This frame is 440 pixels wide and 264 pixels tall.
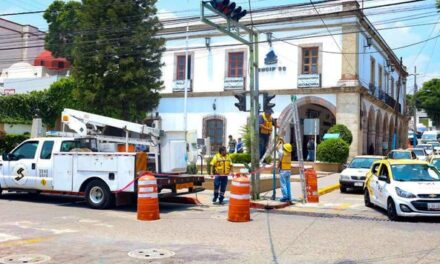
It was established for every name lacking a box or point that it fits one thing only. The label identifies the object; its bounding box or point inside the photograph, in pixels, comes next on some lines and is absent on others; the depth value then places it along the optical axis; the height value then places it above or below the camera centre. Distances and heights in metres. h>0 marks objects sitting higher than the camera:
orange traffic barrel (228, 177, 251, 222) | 11.82 -1.13
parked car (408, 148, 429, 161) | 33.62 +0.22
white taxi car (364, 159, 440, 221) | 11.65 -0.79
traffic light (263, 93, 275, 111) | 15.41 +1.55
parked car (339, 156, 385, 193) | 18.77 -0.71
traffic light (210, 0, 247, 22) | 13.88 +3.99
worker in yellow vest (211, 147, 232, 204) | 14.68 -0.51
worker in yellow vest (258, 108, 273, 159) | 16.94 +0.94
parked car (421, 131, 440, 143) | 77.20 +2.98
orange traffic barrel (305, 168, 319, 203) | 15.10 -1.03
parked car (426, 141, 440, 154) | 42.56 +0.38
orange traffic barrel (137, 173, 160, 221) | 11.93 -1.09
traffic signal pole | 15.40 +1.32
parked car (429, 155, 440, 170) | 17.81 -0.19
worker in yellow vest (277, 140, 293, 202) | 14.88 -0.38
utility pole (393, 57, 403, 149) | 45.54 +4.02
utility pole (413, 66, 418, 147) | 61.69 +8.97
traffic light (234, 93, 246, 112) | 15.42 +1.60
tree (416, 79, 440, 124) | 81.44 +9.07
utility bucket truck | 13.38 -0.28
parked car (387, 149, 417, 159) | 25.50 +0.05
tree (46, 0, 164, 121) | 29.78 +5.64
